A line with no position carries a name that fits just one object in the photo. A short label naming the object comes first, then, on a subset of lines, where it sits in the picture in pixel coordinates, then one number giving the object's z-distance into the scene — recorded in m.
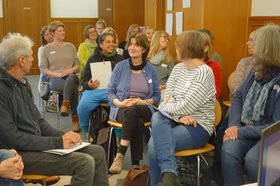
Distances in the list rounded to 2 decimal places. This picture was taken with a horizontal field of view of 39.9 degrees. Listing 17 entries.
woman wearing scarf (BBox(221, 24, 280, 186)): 2.51
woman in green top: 5.26
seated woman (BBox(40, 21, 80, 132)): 4.72
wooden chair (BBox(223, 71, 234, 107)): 3.72
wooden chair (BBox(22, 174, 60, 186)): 2.32
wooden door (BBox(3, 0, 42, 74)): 8.59
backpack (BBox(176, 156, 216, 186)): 3.07
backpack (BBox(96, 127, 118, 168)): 3.30
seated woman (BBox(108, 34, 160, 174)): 3.27
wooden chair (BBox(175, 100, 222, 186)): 2.66
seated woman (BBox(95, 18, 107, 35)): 6.20
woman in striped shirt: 2.64
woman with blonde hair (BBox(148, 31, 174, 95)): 4.34
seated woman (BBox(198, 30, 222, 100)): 3.46
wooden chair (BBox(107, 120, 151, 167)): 3.29
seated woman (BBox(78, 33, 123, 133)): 3.94
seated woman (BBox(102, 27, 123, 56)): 4.27
